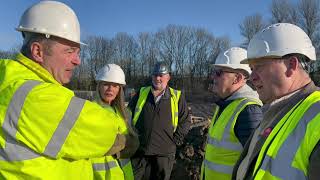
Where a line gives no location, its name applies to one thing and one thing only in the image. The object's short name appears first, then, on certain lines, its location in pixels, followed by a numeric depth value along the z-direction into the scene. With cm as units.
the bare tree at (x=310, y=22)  3253
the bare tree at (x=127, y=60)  3679
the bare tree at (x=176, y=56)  3750
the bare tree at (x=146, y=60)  3722
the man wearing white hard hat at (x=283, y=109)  133
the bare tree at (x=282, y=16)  3275
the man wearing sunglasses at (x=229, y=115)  221
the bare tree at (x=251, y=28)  3623
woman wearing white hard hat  198
